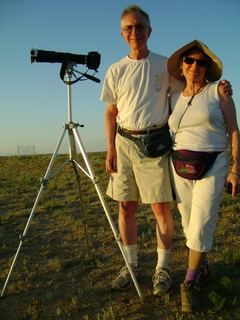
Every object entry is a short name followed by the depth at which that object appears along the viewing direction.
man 3.54
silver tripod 3.70
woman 3.16
